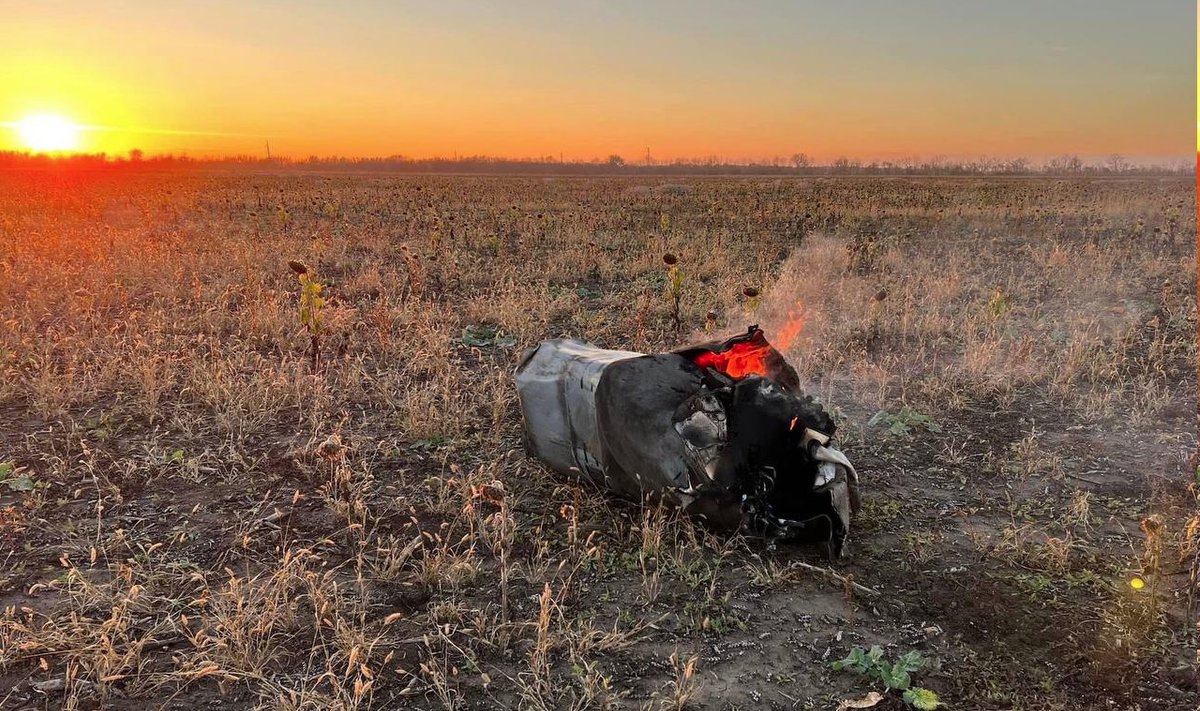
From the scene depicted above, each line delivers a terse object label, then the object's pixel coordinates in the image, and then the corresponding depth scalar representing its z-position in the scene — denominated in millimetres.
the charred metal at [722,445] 3252
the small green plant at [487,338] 6902
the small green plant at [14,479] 3885
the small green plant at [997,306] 7579
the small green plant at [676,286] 7141
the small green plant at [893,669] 2518
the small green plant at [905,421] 5094
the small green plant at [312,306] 5734
